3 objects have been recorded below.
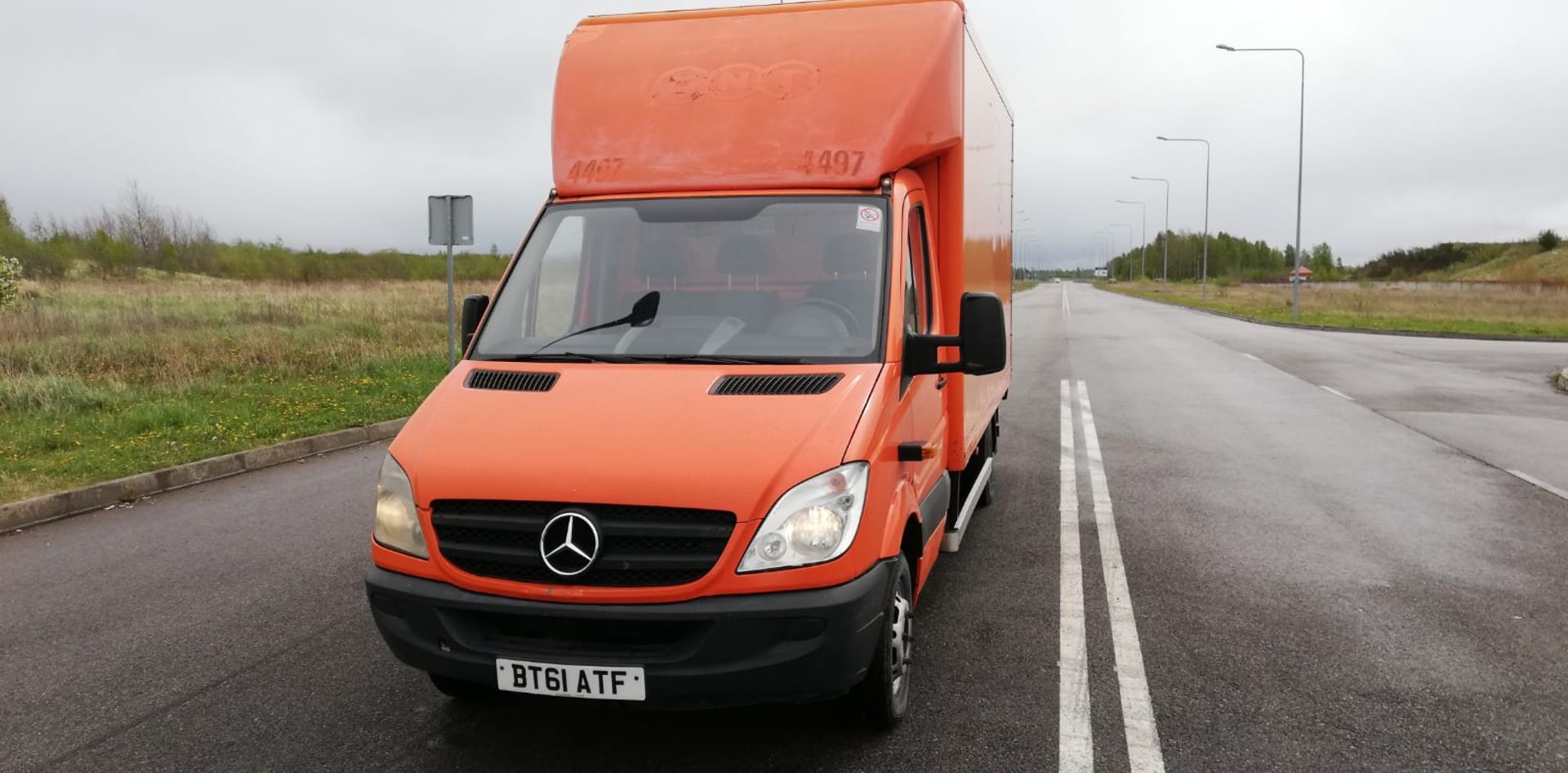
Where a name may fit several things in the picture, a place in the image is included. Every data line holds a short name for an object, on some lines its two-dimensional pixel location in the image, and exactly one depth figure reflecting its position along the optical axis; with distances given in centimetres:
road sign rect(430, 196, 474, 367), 1335
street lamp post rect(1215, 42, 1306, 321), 3411
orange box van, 300
